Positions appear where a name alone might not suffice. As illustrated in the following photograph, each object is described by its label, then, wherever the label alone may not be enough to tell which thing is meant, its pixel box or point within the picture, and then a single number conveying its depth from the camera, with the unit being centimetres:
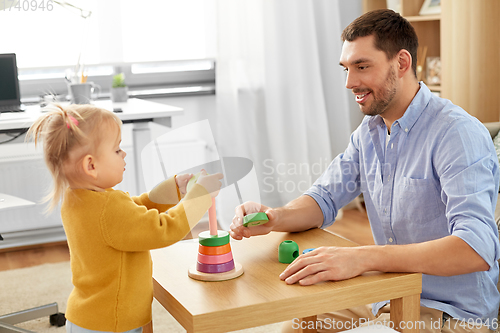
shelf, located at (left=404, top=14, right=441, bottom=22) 503
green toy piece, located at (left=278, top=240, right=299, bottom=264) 246
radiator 497
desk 379
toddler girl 231
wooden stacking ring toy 238
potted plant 486
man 240
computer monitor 428
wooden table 222
